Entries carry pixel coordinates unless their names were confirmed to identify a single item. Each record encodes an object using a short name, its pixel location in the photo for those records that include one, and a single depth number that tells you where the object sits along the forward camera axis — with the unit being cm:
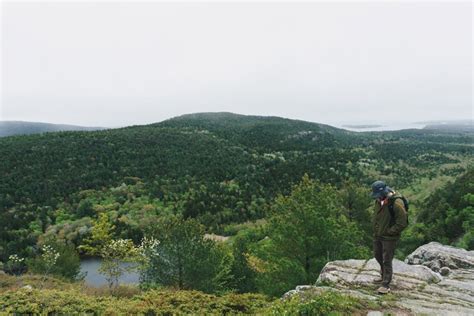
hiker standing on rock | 785
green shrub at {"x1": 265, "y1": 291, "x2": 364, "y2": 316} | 711
